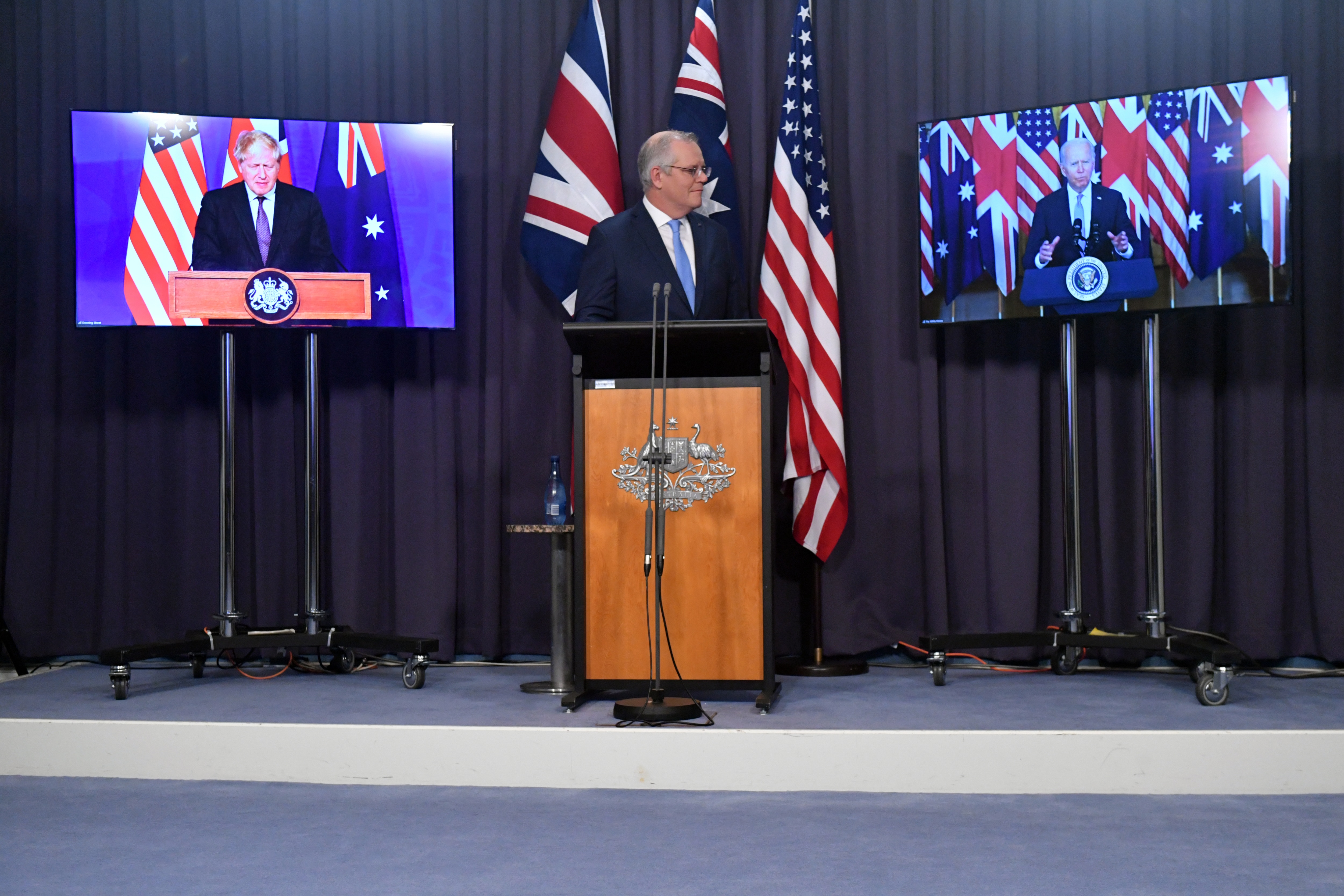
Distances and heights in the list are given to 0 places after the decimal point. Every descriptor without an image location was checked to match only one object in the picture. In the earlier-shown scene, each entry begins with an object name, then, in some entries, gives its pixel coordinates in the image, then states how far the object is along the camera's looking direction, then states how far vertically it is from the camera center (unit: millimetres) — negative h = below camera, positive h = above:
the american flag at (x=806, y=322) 3822 +441
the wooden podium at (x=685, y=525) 3012 -207
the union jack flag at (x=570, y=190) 3986 +939
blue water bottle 3605 -157
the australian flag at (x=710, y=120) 3998 +1189
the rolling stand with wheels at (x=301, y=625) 3541 -575
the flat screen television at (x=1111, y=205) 3246 +737
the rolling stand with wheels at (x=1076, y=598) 3348 -479
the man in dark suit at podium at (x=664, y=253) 3395 +613
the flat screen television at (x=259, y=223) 3596 +761
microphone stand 2705 -417
